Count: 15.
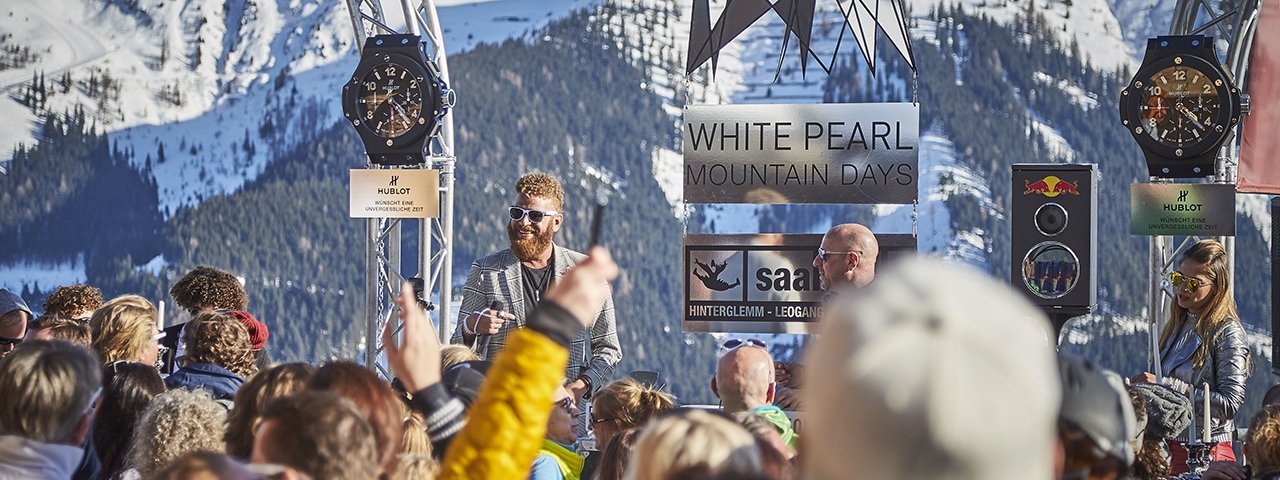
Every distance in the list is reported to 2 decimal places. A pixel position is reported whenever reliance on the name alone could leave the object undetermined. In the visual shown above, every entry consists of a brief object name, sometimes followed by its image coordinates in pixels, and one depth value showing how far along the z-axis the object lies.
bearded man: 8.95
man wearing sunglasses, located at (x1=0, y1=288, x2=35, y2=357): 11.86
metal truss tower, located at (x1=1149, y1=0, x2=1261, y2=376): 12.95
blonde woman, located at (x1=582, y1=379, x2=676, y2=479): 7.41
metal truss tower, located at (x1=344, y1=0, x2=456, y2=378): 13.40
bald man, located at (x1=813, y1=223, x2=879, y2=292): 7.91
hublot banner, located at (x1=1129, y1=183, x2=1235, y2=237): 12.20
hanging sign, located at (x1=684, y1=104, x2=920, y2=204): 10.53
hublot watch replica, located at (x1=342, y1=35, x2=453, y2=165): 12.87
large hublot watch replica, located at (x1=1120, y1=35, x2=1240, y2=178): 11.85
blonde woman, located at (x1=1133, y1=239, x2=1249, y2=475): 8.95
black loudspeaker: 10.20
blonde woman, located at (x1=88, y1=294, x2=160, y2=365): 7.71
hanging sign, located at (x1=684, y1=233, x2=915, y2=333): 10.41
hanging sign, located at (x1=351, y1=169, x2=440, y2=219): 12.92
